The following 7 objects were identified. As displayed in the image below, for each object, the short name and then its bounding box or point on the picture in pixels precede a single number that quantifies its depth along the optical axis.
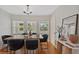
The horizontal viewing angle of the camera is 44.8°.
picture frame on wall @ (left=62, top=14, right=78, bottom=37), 1.90
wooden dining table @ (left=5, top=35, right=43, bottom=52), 1.99
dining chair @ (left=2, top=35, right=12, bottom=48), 1.81
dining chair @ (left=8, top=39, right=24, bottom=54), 2.03
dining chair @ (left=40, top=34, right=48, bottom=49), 2.18
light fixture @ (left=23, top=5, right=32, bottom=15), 1.80
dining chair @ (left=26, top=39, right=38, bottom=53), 2.21
